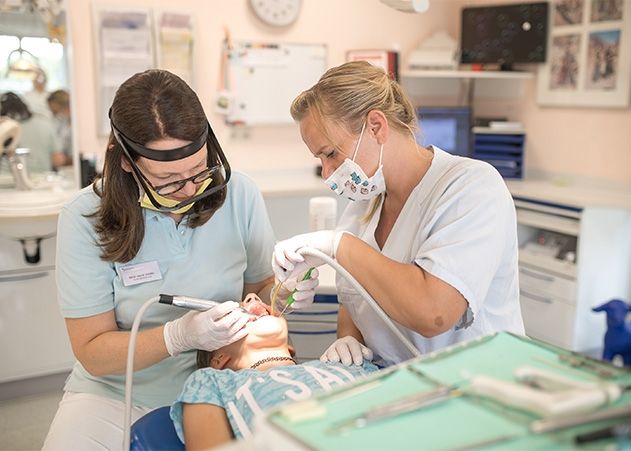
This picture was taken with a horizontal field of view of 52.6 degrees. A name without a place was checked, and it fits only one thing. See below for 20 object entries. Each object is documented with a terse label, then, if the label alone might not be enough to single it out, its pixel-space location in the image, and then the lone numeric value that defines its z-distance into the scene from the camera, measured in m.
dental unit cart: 0.72
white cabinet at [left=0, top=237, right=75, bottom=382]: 2.97
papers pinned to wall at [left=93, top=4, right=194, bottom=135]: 3.39
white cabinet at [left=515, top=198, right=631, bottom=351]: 3.26
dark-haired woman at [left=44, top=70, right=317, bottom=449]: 1.48
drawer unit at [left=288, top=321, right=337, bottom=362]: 2.18
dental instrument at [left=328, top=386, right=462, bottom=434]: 0.75
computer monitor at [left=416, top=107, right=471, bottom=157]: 4.18
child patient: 1.32
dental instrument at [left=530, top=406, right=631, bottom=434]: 0.73
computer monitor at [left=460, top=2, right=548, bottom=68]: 3.96
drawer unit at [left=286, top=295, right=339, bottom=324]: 2.16
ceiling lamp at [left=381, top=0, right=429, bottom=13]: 1.83
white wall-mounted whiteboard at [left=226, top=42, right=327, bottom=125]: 3.78
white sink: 2.71
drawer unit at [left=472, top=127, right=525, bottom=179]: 3.97
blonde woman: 1.31
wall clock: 3.77
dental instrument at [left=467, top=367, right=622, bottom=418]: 0.75
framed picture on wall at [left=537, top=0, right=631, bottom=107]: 3.54
